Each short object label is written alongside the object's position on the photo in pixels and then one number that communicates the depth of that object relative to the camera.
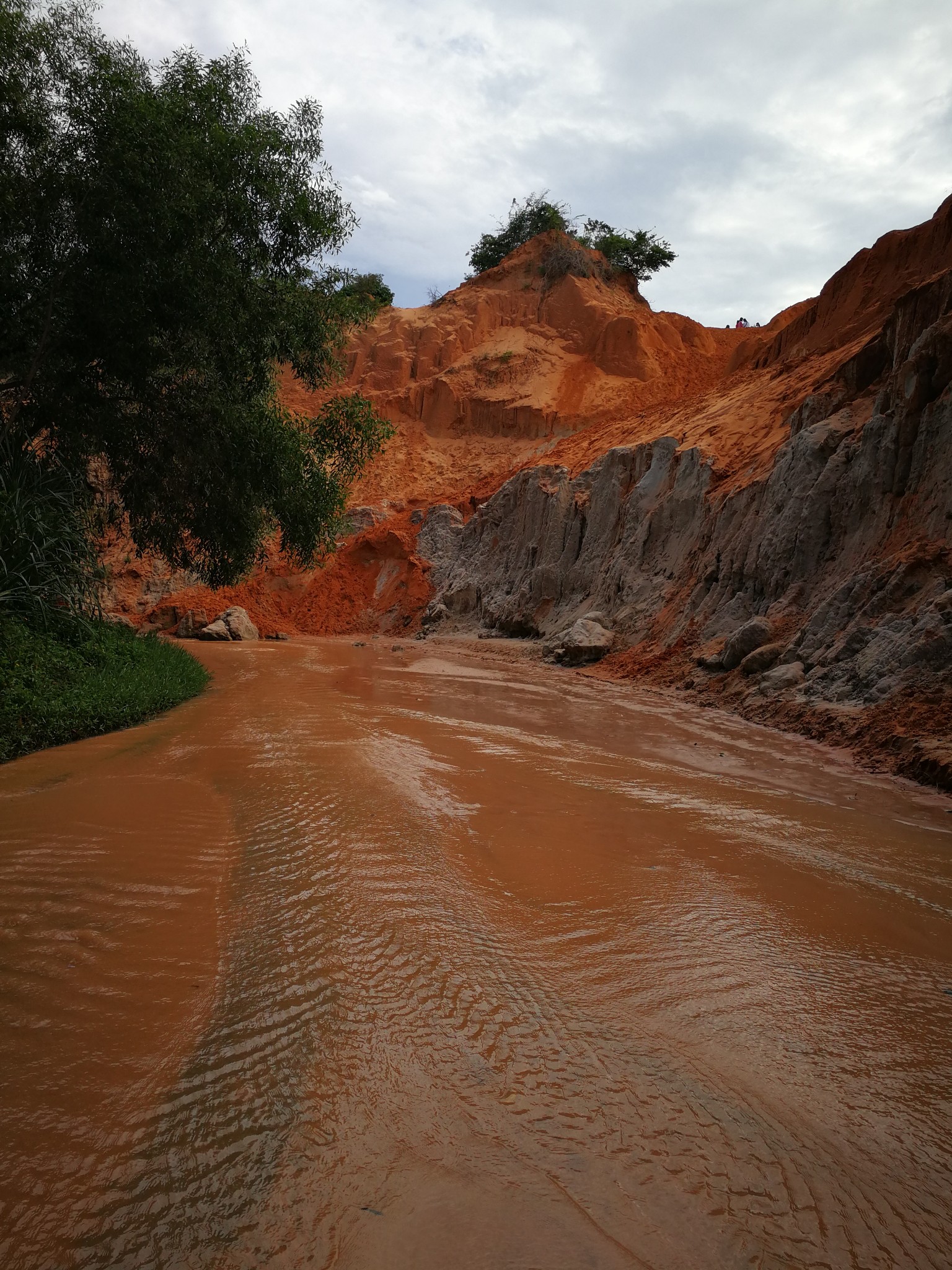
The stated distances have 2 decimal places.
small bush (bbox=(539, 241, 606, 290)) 34.72
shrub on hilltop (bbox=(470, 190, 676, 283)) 35.03
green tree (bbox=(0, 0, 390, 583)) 7.76
